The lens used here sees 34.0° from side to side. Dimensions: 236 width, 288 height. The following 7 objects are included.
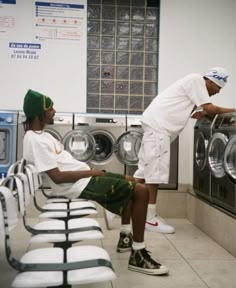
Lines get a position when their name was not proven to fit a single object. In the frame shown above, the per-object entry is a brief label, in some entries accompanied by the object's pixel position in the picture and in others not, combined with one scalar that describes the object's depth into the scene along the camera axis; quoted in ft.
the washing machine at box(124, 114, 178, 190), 13.12
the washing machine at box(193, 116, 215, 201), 11.17
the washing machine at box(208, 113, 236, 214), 9.32
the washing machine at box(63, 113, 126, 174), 12.87
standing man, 10.69
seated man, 7.51
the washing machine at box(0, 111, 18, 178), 12.71
